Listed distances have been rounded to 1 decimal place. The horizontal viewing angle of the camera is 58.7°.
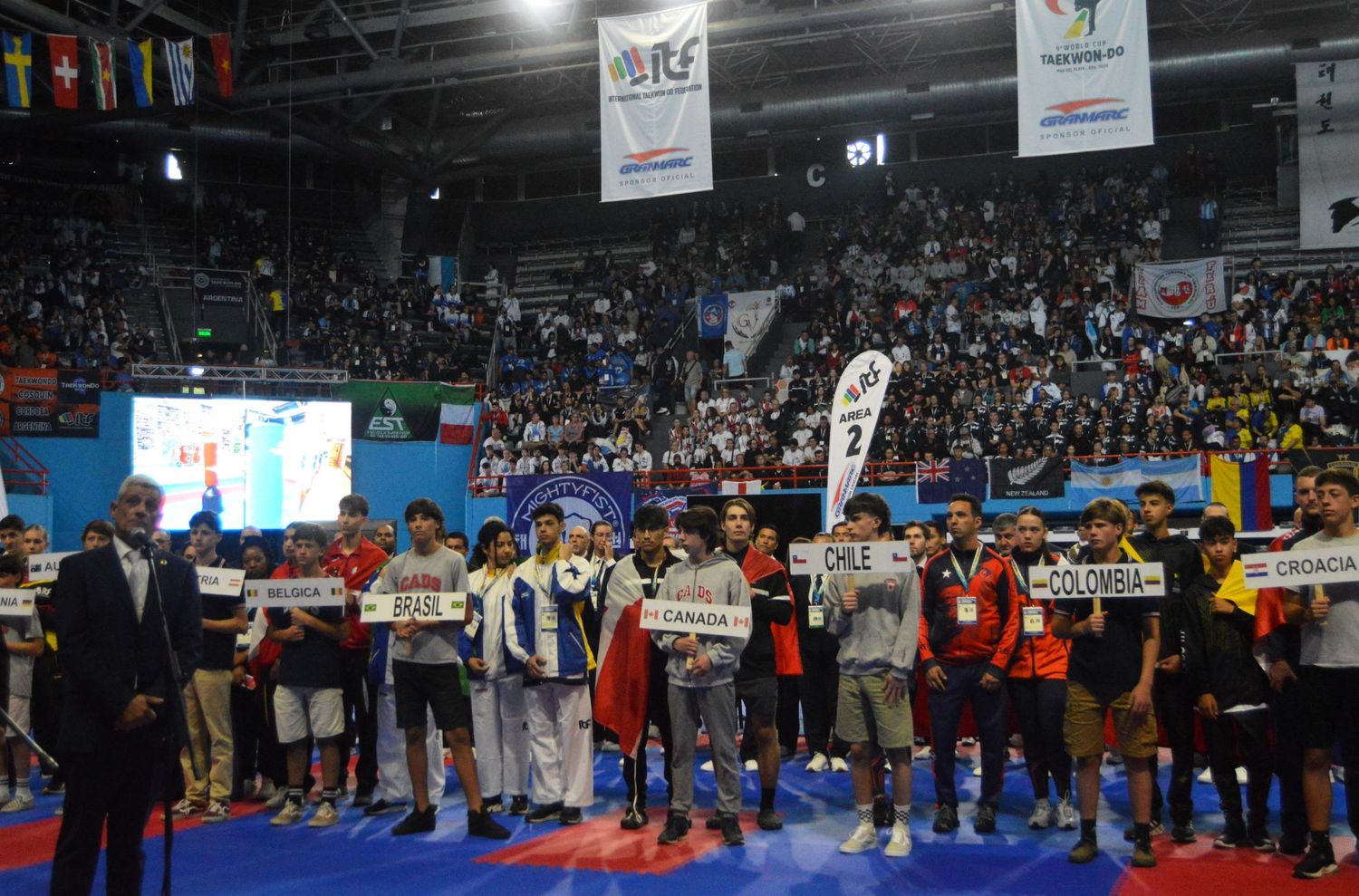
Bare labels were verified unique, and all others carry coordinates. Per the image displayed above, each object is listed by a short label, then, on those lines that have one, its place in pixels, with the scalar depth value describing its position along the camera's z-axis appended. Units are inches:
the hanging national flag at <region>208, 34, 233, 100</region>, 837.8
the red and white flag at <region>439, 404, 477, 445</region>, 927.7
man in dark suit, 187.9
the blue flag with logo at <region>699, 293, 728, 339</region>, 1103.0
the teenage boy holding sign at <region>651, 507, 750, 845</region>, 261.6
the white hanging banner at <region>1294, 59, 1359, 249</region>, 936.3
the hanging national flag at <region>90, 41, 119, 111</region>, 791.1
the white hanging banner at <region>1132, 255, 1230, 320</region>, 927.7
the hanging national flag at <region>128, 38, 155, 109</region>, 802.8
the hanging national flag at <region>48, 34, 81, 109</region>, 768.9
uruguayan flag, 803.4
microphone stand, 194.5
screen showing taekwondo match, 816.9
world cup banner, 542.0
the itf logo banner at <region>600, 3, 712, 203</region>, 595.5
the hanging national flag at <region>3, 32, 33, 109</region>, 765.9
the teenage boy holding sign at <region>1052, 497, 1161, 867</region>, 236.2
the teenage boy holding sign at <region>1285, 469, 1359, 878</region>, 221.3
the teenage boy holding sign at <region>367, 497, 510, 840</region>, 272.2
